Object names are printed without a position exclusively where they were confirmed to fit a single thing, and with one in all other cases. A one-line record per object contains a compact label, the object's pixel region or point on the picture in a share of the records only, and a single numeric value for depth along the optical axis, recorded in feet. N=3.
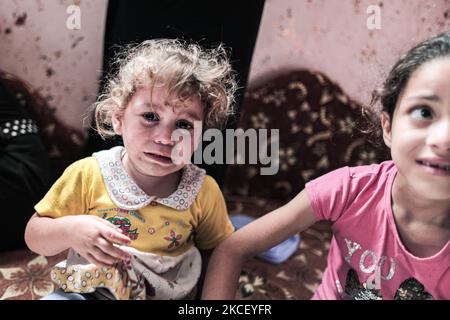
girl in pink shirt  2.25
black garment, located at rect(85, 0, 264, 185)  2.13
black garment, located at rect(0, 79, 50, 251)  2.23
